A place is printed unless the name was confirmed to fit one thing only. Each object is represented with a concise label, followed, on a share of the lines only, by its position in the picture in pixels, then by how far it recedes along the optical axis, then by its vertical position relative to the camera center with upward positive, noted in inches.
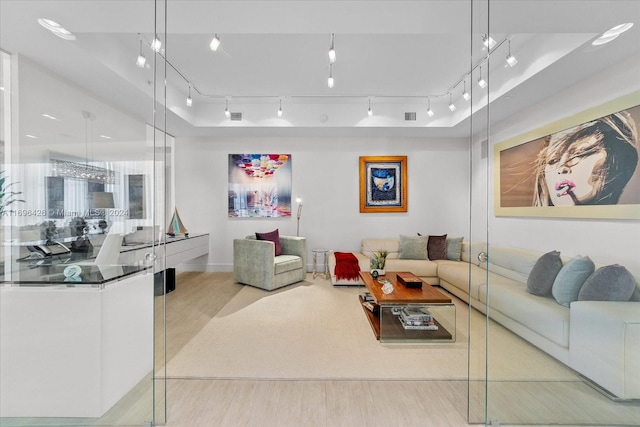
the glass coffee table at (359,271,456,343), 93.6 -42.0
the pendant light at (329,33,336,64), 91.1 +55.7
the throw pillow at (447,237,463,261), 162.7 -22.1
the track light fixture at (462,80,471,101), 132.5 +63.4
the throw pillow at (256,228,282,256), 171.0 -16.4
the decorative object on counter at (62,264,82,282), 59.1 -14.2
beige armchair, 148.3 -30.7
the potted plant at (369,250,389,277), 131.3 -26.0
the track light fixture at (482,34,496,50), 62.0 +41.5
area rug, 65.6 -45.5
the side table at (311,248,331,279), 179.7 -34.4
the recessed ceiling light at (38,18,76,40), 71.5 +52.5
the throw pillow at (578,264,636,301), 58.9 -16.2
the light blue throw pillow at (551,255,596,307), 61.2 -15.8
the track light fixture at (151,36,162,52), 63.7 +45.4
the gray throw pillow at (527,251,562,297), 65.5 -15.4
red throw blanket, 157.8 -34.2
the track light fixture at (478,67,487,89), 70.8 +37.6
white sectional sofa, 58.4 -25.6
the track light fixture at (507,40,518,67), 86.4 +52.1
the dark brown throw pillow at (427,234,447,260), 166.8 -22.1
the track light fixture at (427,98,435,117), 163.3 +63.7
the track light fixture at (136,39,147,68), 103.0 +61.1
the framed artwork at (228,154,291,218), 190.7 +19.6
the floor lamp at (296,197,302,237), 185.9 +1.6
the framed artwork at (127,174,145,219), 97.7 +7.2
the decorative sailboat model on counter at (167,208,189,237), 169.9 -9.0
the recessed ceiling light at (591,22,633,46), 63.1 +45.4
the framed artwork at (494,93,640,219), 59.3 +11.0
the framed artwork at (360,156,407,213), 192.1 +20.5
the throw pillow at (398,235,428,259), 170.1 -23.0
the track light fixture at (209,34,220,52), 86.7 +56.9
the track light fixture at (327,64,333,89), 116.7 +68.1
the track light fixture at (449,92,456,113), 155.4 +63.6
